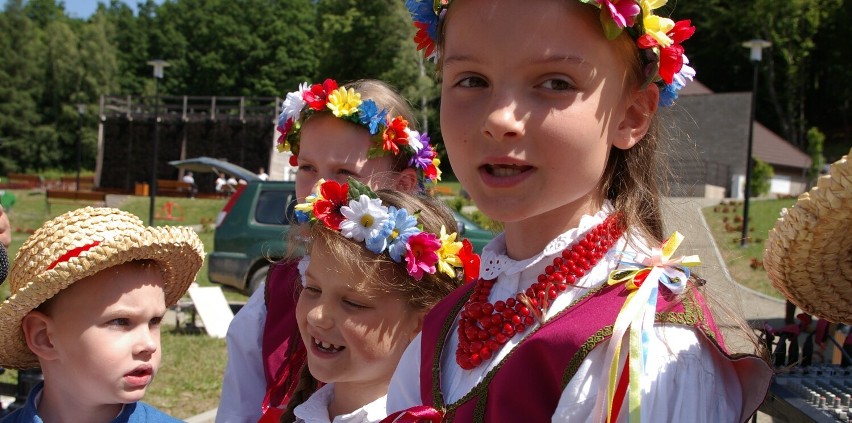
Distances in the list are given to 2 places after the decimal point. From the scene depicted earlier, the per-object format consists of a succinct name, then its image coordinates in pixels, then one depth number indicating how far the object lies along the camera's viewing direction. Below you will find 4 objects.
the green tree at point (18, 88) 55.47
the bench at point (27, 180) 39.66
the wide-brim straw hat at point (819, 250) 1.20
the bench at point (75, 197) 27.92
